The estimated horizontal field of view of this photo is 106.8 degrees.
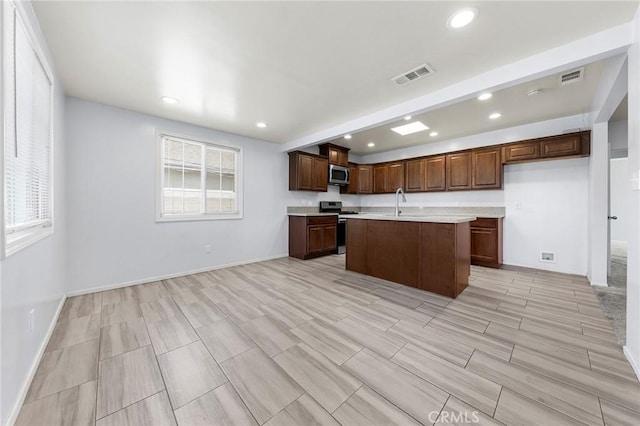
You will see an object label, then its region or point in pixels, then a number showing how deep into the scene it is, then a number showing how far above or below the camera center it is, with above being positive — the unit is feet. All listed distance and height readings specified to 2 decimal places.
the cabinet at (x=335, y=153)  18.30 +4.67
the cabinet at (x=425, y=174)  16.43 +2.81
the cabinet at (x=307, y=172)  16.69 +2.94
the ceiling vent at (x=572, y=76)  8.02 +4.76
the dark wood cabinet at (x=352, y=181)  20.46 +2.69
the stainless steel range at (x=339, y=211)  18.77 +0.10
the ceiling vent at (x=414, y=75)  7.79 +4.74
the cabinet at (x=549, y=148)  11.69 +3.44
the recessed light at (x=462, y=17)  5.51 +4.68
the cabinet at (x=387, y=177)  18.80 +2.93
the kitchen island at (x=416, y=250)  9.28 -1.66
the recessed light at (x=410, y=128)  13.42 +5.00
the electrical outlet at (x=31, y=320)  5.19 -2.41
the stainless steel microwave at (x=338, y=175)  18.54 +3.00
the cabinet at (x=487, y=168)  14.07 +2.70
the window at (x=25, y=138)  4.46 +1.73
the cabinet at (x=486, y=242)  13.69 -1.73
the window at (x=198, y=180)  12.30 +1.80
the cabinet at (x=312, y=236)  16.03 -1.67
